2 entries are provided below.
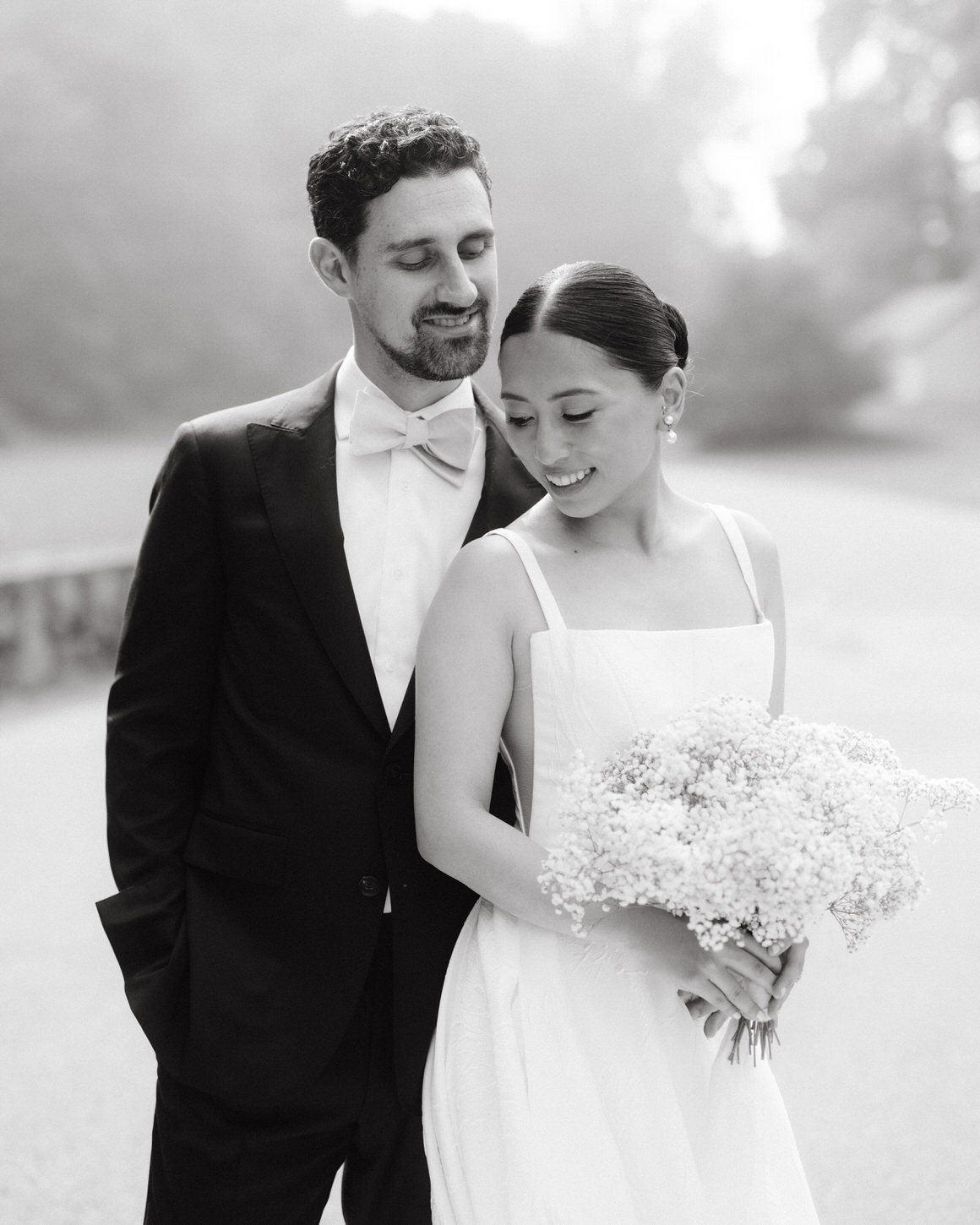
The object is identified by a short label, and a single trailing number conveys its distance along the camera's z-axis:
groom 1.98
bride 1.78
